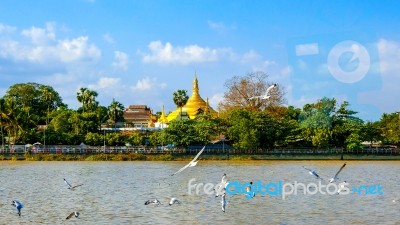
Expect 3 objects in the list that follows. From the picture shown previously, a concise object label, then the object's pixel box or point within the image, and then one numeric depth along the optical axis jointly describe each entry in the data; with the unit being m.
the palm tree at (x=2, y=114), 65.06
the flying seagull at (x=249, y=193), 23.13
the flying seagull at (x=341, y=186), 26.27
